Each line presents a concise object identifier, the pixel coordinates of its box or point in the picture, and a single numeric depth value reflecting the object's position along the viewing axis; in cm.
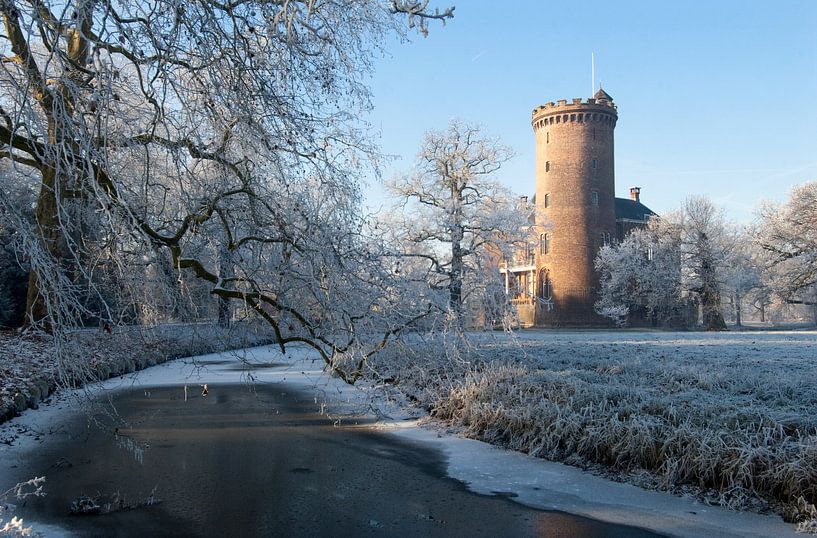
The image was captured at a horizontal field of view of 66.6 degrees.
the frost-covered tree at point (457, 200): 2794
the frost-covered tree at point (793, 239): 3634
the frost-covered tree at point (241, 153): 421
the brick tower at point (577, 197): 4347
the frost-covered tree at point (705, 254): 3781
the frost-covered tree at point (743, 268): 4350
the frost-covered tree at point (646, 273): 3988
